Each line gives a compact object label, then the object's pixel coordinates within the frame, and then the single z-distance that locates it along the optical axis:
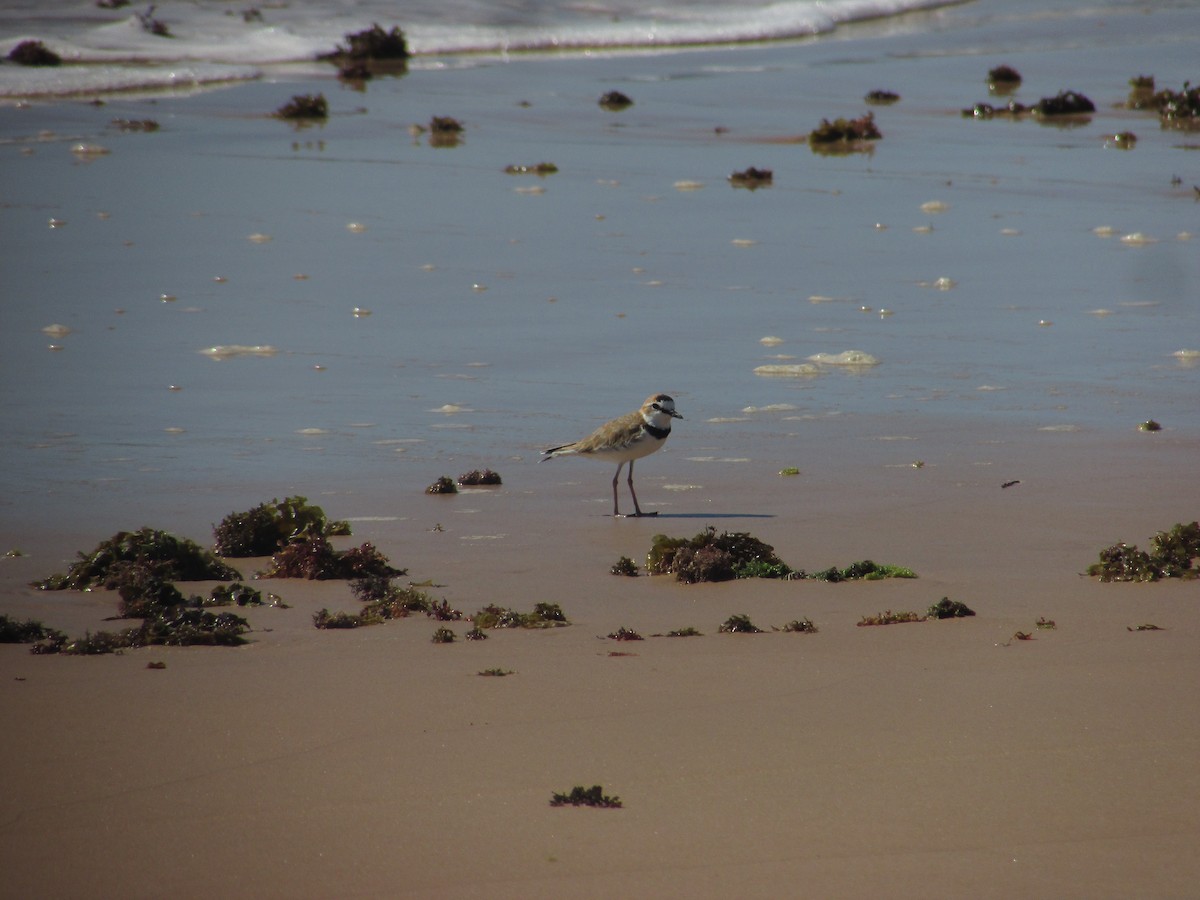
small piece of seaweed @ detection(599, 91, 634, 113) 48.62
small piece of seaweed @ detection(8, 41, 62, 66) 56.16
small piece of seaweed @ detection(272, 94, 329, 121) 45.03
